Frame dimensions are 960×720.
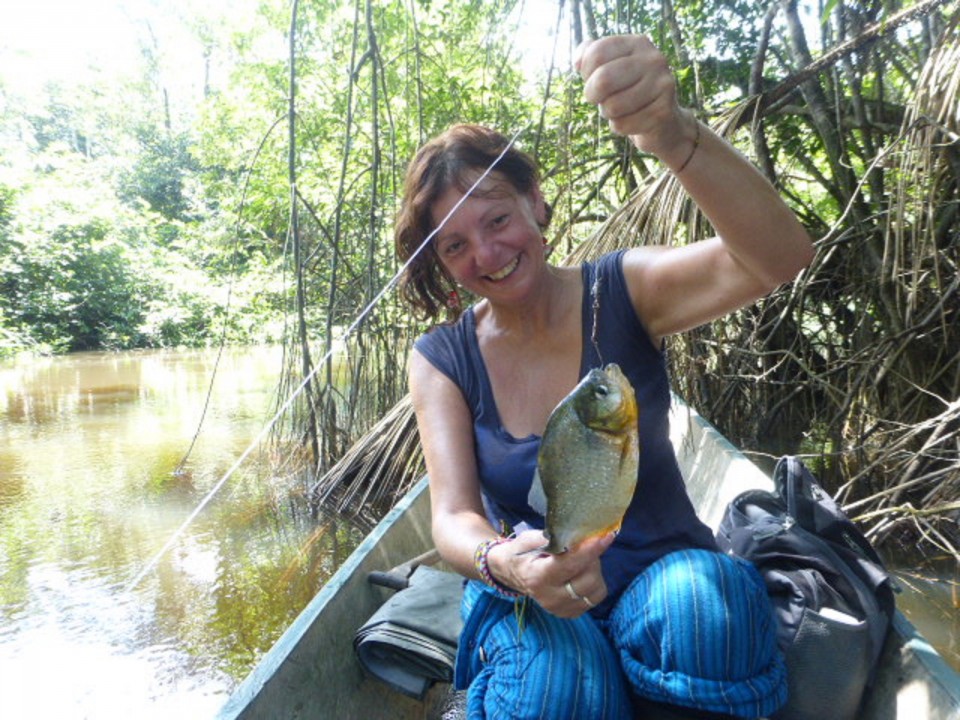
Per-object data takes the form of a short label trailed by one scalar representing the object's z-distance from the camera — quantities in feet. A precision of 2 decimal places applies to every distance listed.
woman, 4.28
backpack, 5.20
